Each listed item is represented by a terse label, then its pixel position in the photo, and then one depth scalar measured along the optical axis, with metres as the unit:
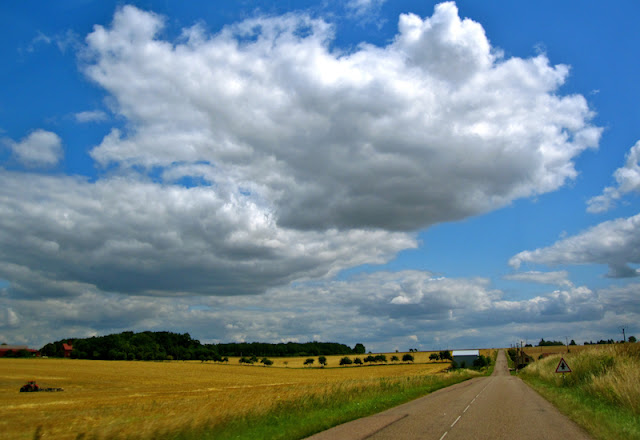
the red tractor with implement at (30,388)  48.14
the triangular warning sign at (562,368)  34.15
